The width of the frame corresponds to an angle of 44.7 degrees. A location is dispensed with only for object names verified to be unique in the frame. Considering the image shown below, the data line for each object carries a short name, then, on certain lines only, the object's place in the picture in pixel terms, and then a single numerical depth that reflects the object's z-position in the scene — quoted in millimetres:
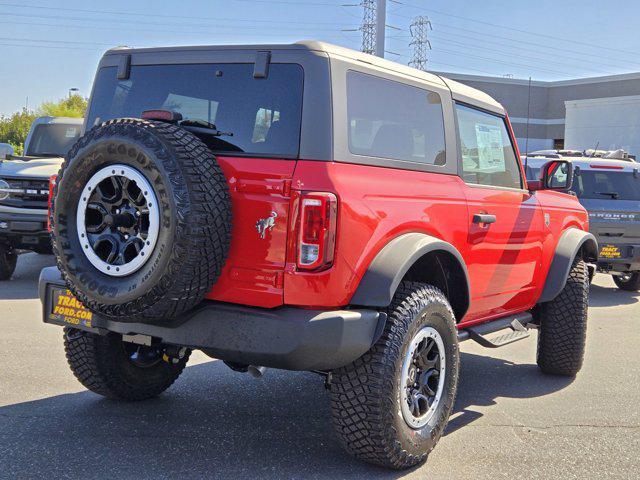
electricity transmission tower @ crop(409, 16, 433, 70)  66188
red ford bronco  3438
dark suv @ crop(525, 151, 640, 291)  10625
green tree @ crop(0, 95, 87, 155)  66438
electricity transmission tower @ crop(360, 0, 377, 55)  53575
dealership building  55094
